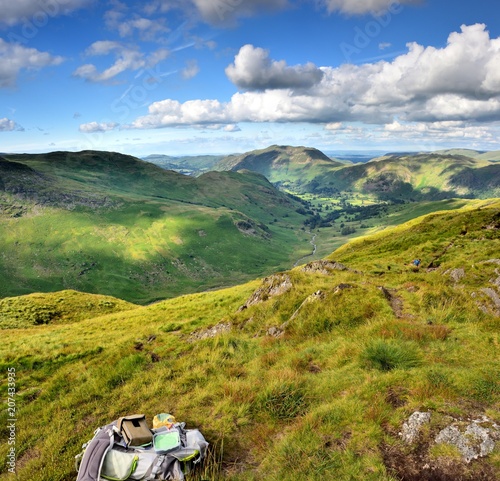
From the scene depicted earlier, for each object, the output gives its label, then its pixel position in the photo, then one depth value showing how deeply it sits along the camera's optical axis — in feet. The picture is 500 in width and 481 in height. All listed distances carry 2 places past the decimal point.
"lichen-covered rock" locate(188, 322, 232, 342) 68.18
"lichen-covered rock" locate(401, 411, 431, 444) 25.93
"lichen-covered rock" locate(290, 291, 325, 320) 62.13
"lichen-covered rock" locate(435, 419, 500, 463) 23.67
